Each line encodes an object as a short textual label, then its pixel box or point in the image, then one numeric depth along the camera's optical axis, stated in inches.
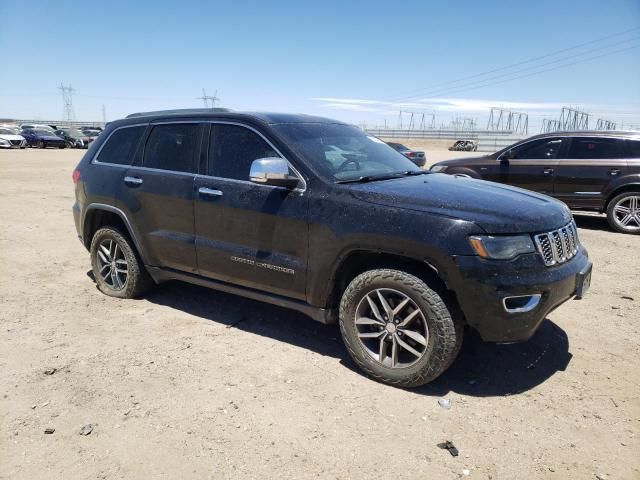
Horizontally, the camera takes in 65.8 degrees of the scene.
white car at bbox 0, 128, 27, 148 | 1315.2
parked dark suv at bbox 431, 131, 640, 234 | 339.0
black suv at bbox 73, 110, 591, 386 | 120.9
